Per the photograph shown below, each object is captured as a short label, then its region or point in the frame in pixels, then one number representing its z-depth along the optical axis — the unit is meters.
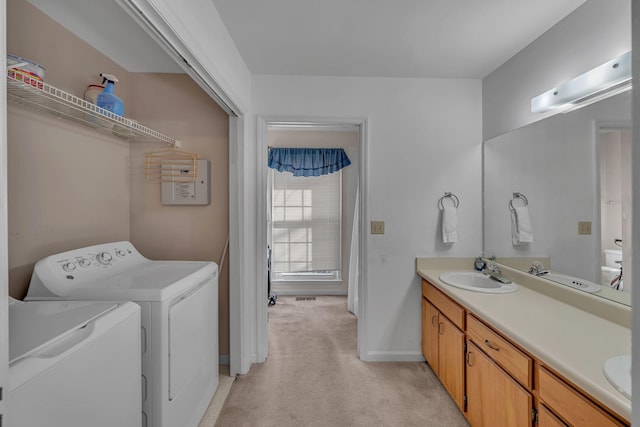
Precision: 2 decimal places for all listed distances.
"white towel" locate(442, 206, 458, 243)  2.33
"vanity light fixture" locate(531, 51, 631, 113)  1.34
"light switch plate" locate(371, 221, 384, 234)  2.41
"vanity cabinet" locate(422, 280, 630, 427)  0.97
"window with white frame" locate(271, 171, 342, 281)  4.01
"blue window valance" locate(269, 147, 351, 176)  3.82
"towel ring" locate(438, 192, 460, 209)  2.42
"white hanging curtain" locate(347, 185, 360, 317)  3.44
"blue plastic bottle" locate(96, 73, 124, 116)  1.64
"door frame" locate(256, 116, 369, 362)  2.38
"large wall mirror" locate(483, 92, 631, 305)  1.35
